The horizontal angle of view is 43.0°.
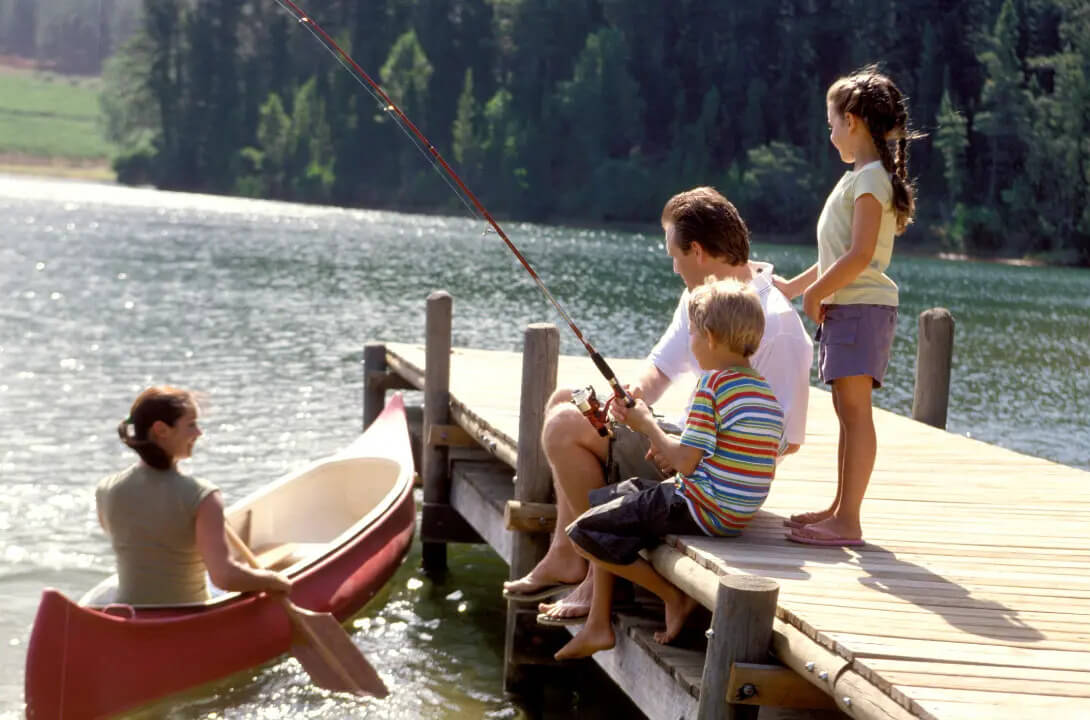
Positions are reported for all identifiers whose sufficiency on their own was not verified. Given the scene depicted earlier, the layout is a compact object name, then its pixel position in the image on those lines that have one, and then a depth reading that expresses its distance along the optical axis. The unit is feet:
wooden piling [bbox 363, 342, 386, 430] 36.50
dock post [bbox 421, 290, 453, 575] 28.19
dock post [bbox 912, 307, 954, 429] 28.48
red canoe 18.75
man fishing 16.66
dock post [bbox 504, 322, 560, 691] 20.65
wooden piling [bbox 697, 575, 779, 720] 13.39
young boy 15.39
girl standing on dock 16.06
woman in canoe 18.51
